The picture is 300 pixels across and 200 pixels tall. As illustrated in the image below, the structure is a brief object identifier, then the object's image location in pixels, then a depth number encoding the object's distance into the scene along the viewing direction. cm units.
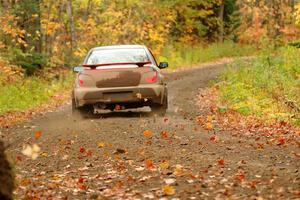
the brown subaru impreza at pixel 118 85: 2694
